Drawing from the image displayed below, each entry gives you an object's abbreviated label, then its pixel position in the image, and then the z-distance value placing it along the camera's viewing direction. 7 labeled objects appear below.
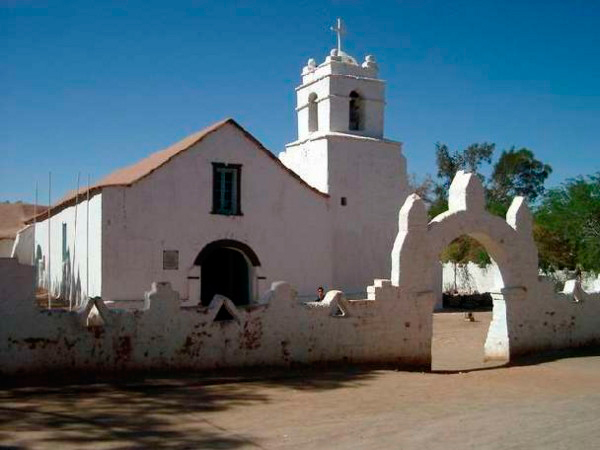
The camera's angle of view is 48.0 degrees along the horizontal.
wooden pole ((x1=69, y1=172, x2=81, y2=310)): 20.92
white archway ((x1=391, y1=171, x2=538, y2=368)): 12.73
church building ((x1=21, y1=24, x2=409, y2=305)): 18.62
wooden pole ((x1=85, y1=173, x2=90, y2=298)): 18.93
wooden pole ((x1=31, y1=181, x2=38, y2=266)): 28.50
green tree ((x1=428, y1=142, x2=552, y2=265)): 48.51
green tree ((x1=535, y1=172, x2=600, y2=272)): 25.61
